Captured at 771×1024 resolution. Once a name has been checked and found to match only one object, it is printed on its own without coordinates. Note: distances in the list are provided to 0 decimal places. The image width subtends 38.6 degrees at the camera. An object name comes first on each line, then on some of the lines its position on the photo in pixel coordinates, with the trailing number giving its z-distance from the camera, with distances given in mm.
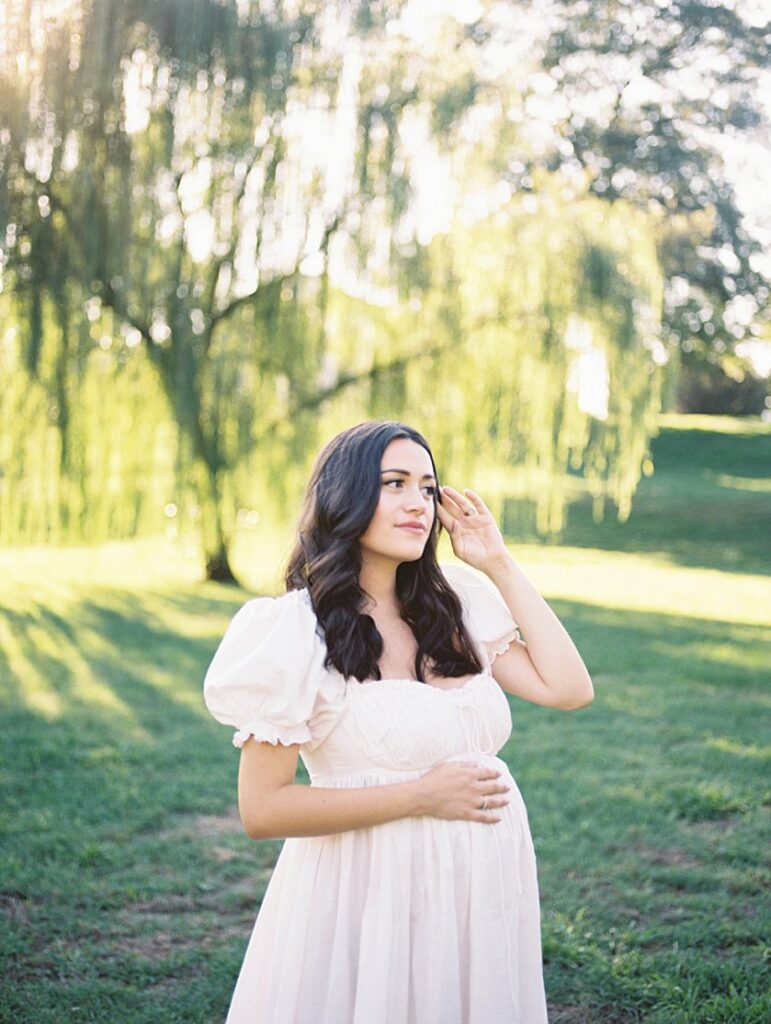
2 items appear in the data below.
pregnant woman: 2086
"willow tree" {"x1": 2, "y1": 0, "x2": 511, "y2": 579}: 8672
